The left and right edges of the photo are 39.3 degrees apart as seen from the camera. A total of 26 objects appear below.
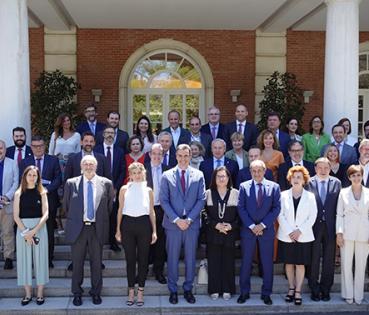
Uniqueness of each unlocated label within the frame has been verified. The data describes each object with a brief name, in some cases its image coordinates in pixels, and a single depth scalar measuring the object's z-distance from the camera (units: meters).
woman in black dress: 6.27
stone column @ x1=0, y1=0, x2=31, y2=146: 8.22
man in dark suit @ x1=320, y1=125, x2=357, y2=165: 7.52
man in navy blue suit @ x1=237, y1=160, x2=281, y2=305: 6.21
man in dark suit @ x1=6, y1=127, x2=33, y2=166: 7.24
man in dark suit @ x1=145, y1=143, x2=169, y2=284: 6.58
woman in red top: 7.04
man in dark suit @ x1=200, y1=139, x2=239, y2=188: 6.89
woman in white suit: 6.26
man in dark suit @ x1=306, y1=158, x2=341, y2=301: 6.36
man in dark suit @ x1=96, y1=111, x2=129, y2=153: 7.93
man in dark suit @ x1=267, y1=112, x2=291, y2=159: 7.90
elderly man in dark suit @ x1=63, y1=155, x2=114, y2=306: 6.13
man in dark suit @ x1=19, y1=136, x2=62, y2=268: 6.83
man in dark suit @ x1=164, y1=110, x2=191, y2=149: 7.96
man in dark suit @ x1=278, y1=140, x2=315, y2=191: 6.80
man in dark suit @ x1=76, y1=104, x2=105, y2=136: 8.49
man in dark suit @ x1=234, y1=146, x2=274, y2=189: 6.65
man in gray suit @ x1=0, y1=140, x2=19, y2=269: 6.87
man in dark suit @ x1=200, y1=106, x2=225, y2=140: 8.43
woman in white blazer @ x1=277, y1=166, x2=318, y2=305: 6.21
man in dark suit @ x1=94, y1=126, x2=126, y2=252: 7.22
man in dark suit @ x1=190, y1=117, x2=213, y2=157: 7.96
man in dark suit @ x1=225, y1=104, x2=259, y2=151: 8.22
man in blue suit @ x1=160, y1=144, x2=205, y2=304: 6.24
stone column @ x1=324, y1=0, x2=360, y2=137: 9.11
